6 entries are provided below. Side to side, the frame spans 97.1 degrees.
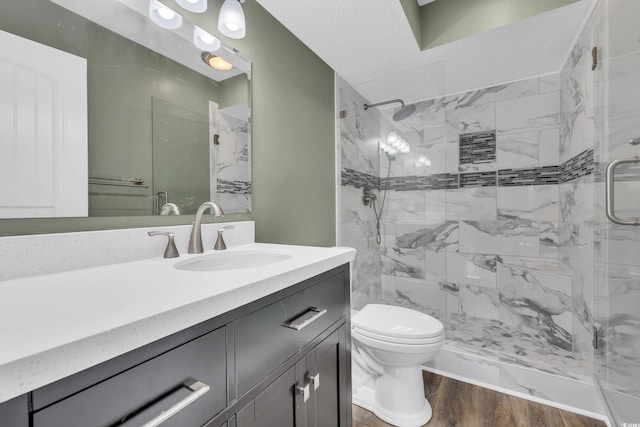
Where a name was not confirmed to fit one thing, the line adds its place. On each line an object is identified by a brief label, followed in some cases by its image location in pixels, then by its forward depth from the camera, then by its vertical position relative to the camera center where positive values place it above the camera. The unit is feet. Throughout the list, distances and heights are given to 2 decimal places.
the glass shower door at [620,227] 3.92 -0.25
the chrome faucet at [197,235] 3.63 -0.29
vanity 1.22 -0.77
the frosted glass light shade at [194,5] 3.74 +2.79
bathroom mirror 2.67 +1.29
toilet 4.91 -2.65
